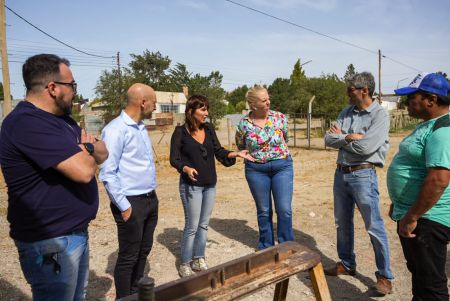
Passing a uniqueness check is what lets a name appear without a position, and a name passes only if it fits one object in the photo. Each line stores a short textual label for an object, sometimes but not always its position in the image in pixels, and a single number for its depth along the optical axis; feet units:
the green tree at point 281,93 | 128.47
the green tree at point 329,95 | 88.38
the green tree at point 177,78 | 171.58
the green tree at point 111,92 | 103.45
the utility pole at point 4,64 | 32.96
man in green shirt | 7.53
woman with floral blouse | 13.76
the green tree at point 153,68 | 167.63
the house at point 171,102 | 147.95
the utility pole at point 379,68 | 107.53
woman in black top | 12.62
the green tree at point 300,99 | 98.43
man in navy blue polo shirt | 6.23
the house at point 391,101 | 253.65
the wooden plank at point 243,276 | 6.68
